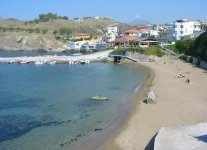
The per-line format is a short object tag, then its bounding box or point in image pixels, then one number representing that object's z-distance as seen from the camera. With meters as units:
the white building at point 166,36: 83.09
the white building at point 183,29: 82.03
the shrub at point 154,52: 63.45
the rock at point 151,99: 26.13
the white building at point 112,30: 106.56
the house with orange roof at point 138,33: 94.14
